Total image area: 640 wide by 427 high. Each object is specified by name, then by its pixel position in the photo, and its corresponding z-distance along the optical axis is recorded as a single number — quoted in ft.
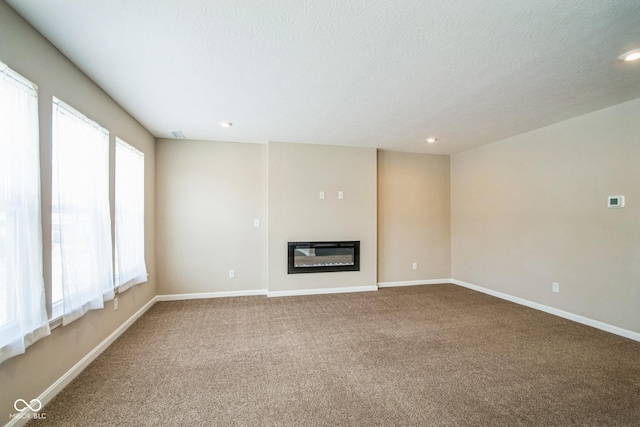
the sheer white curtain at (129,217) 9.84
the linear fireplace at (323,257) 14.89
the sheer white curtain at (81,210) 6.62
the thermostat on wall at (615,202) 9.86
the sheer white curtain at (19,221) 4.96
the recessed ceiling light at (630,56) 6.61
